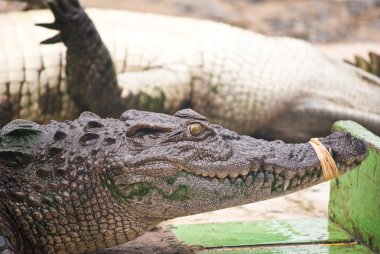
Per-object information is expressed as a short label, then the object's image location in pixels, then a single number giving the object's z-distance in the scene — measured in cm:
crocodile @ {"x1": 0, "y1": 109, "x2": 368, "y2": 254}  522
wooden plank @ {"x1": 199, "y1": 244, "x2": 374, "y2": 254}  620
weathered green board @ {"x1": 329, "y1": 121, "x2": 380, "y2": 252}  625
